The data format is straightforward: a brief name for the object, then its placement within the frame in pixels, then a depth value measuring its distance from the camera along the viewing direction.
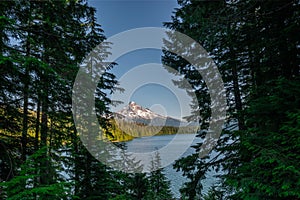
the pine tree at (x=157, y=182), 11.33
